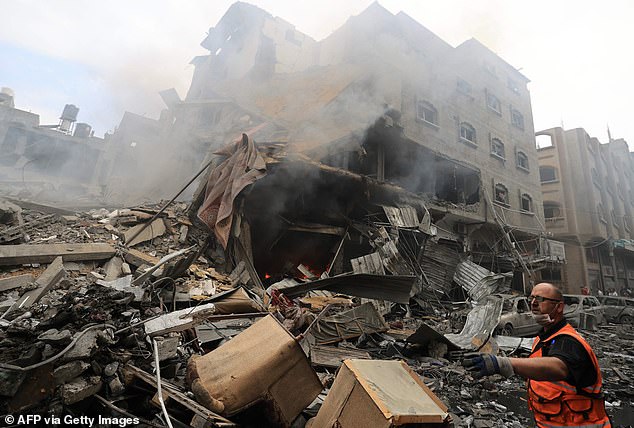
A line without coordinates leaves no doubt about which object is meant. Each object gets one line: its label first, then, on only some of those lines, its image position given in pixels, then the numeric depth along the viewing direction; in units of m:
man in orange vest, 2.03
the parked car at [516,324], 8.60
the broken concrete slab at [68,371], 2.30
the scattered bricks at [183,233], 8.57
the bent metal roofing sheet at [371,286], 6.02
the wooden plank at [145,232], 7.99
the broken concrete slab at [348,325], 5.96
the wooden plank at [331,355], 4.75
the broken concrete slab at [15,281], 5.23
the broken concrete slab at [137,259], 7.16
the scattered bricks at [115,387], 2.56
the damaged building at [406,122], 12.71
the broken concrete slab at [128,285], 4.05
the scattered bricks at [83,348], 2.41
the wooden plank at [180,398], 2.32
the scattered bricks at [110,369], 2.61
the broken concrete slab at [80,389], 2.28
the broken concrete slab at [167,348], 3.11
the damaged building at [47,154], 22.60
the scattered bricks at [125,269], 6.73
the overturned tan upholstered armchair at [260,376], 2.51
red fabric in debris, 7.92
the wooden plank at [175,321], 3.25
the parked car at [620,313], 13.51
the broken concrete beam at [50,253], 5.93
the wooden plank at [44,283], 4.77
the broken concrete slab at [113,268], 6.48
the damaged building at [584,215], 23.19
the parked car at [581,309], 11.49
